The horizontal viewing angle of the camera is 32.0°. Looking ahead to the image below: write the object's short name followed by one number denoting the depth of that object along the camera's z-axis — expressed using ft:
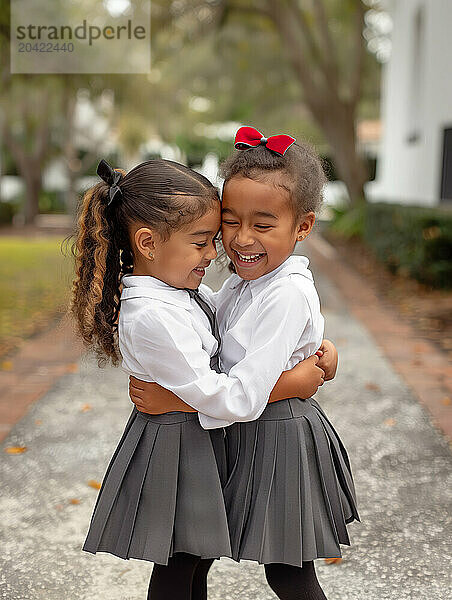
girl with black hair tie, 5.92
